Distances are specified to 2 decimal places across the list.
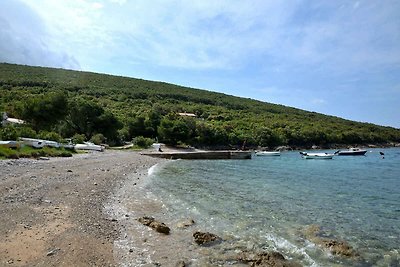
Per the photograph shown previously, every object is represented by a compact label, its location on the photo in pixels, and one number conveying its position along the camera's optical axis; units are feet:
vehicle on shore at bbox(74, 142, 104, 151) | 175.83
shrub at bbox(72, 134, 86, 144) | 197.06
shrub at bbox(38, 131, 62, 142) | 154.93
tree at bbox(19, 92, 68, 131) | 212.02
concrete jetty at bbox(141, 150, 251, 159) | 208.44
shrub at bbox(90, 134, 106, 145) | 225.76
